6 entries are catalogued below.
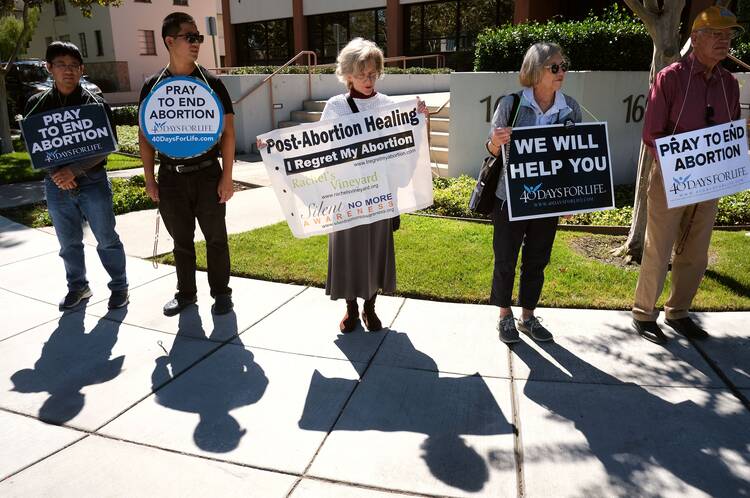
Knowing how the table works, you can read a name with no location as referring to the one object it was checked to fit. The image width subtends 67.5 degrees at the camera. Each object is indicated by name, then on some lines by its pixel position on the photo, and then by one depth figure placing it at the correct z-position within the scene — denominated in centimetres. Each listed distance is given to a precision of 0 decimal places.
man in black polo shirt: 389
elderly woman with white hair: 375
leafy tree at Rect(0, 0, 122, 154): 1230
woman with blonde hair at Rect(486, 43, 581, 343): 338
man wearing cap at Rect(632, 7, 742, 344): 350
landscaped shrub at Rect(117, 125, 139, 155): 1296
